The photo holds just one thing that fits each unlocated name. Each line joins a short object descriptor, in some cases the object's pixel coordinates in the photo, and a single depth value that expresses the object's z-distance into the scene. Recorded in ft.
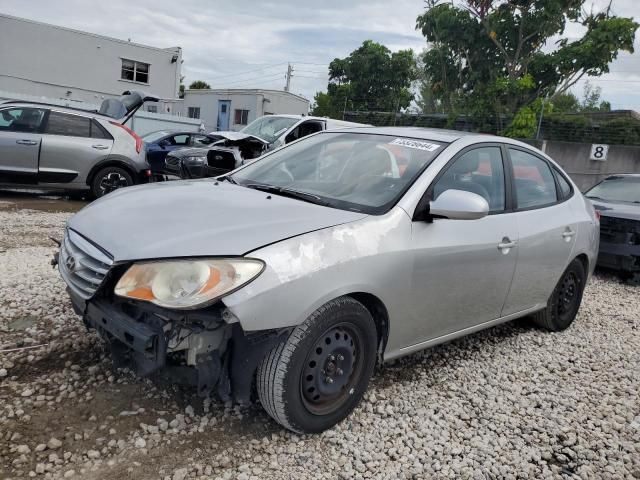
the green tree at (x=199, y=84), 189.06
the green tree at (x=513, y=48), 47.88
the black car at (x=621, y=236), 21.89
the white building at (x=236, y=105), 95.66
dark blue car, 42.91
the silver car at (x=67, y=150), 27.09
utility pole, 154.51
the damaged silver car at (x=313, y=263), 7.57
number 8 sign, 43.06
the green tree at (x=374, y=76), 82.38
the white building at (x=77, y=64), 86.33
